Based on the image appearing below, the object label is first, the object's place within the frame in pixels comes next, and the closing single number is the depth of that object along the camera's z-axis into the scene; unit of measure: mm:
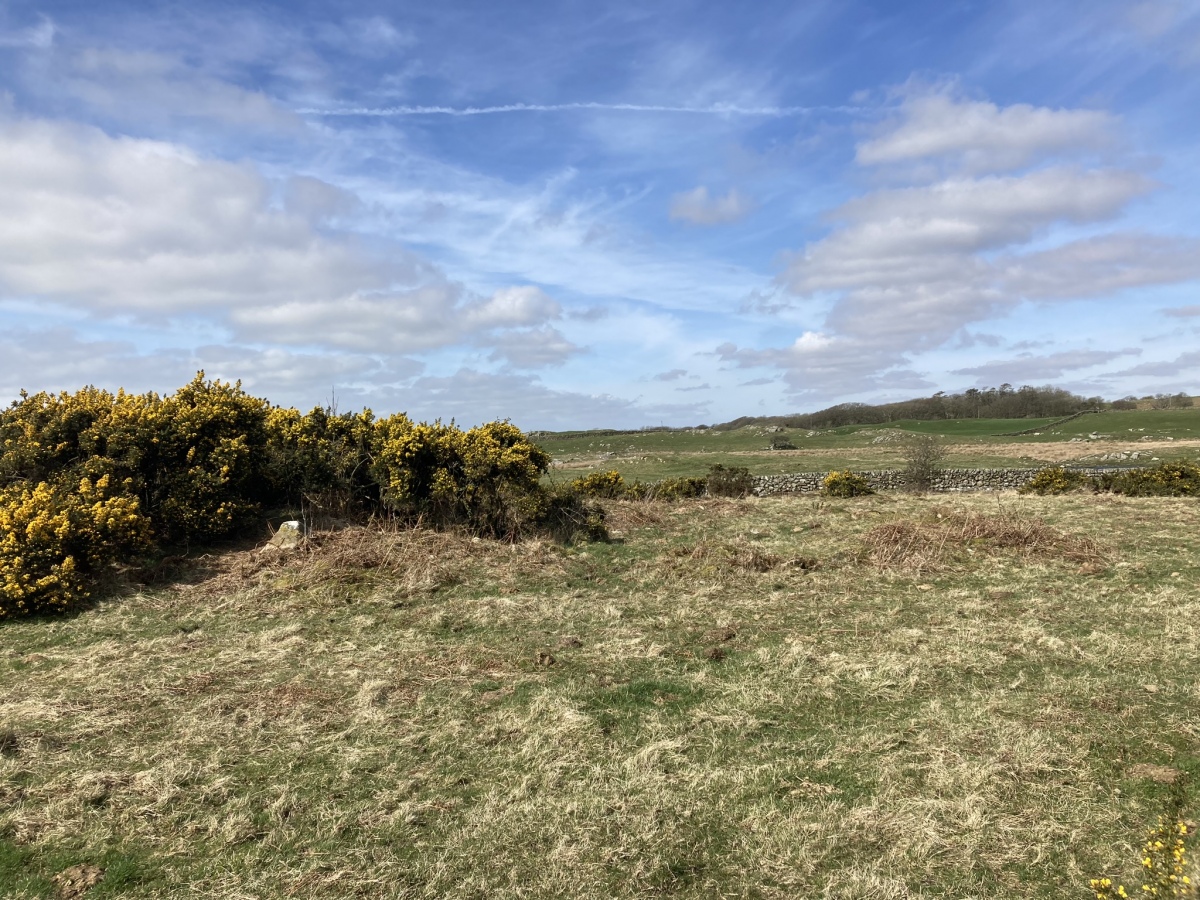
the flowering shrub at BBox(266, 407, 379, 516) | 12479
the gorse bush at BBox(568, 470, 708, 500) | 19667
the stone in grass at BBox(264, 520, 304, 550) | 11172
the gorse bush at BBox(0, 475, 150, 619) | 8672
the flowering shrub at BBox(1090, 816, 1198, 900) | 3471
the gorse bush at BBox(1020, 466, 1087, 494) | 20734
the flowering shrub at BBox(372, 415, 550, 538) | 12820
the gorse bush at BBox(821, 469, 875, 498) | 21656
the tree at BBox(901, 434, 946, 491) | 26750
